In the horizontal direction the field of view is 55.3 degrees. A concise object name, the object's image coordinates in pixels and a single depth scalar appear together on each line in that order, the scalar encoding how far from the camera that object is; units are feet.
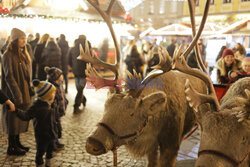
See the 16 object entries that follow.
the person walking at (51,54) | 22.88
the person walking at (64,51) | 28.25
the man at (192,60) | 22.63
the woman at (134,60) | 26.43
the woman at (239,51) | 23.14
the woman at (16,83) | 12.45
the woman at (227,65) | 13.87
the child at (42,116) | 10.66
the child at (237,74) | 11.36
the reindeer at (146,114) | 7.25
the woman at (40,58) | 22.98
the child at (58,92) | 13.43
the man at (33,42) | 27.75
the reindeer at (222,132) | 5.80
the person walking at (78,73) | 21.47
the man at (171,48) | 29.73
